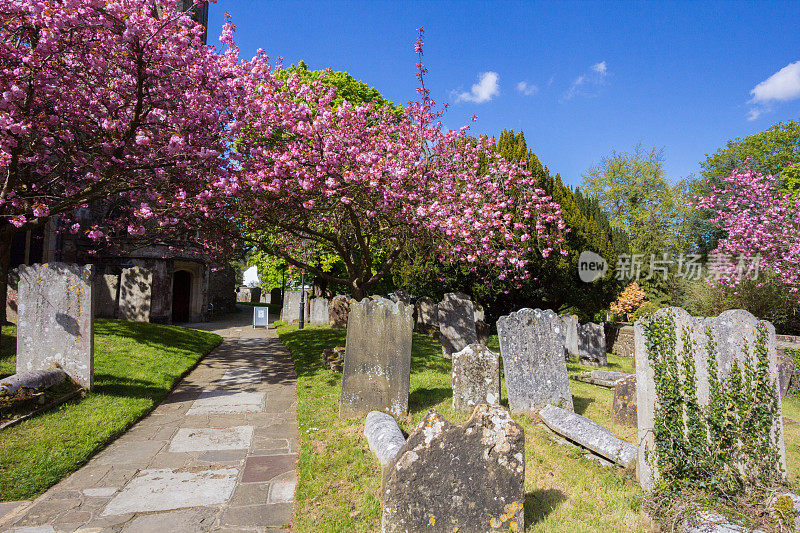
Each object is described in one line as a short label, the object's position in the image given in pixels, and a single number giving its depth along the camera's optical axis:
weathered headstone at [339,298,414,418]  6.76
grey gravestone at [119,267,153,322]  16.77
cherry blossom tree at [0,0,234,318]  7.10
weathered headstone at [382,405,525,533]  3.53
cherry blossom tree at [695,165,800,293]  14.63
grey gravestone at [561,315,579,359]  14.41
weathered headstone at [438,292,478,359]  11.95
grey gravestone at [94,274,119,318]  16.58
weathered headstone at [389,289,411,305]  15.51
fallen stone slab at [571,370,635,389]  10.05
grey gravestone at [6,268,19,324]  13.47
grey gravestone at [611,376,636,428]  6.85
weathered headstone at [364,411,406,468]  4.38
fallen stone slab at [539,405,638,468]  4.96
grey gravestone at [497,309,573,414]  7.18
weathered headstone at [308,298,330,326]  20.14
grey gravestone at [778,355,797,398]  10.78
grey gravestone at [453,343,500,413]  6.91
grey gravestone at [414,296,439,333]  17.16
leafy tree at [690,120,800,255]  26.86
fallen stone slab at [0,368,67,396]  5.96
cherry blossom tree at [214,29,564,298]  9.25
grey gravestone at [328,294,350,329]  19.11
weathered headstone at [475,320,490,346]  13.28
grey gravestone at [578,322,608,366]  14.48
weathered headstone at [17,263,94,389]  6.90
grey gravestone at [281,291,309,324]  22.64
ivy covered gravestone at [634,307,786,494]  3.95
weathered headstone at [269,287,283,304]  43.97
